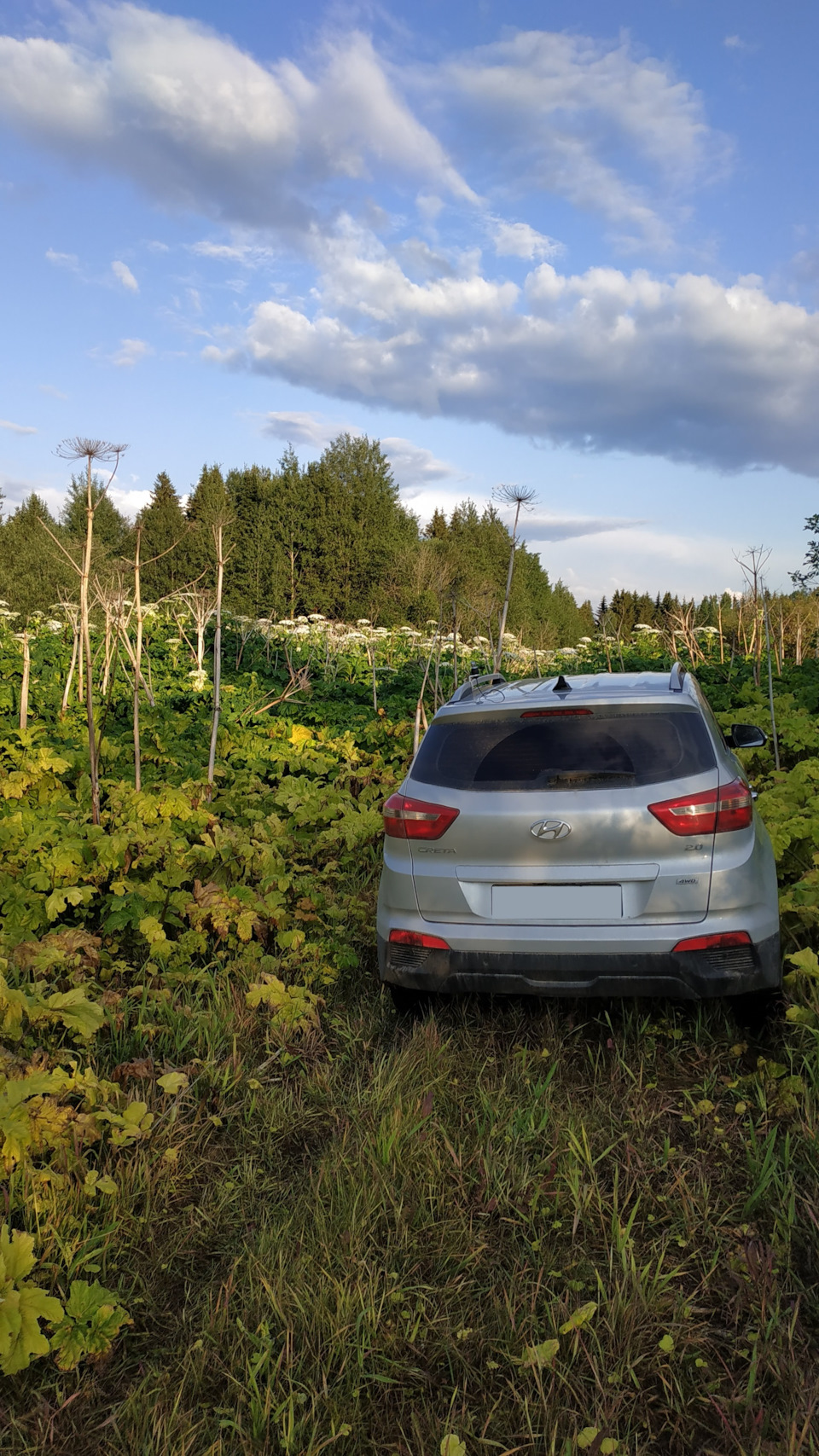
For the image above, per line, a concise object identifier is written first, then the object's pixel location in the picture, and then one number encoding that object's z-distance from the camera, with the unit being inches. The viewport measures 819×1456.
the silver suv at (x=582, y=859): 115.6
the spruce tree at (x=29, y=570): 1073.1
